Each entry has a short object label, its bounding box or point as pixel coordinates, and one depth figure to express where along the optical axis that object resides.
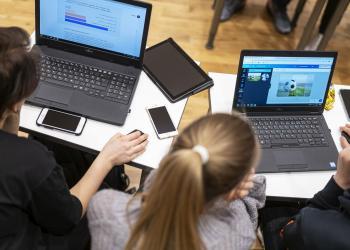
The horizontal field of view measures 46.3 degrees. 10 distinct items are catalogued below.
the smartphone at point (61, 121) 1.30
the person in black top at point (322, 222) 1.05
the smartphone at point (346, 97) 1.53
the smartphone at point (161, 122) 1.34
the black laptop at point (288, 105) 1.32
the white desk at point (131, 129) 1.29
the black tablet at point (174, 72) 1.46
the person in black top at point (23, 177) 0.94
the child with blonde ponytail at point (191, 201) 0.77
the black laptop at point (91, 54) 1.33
